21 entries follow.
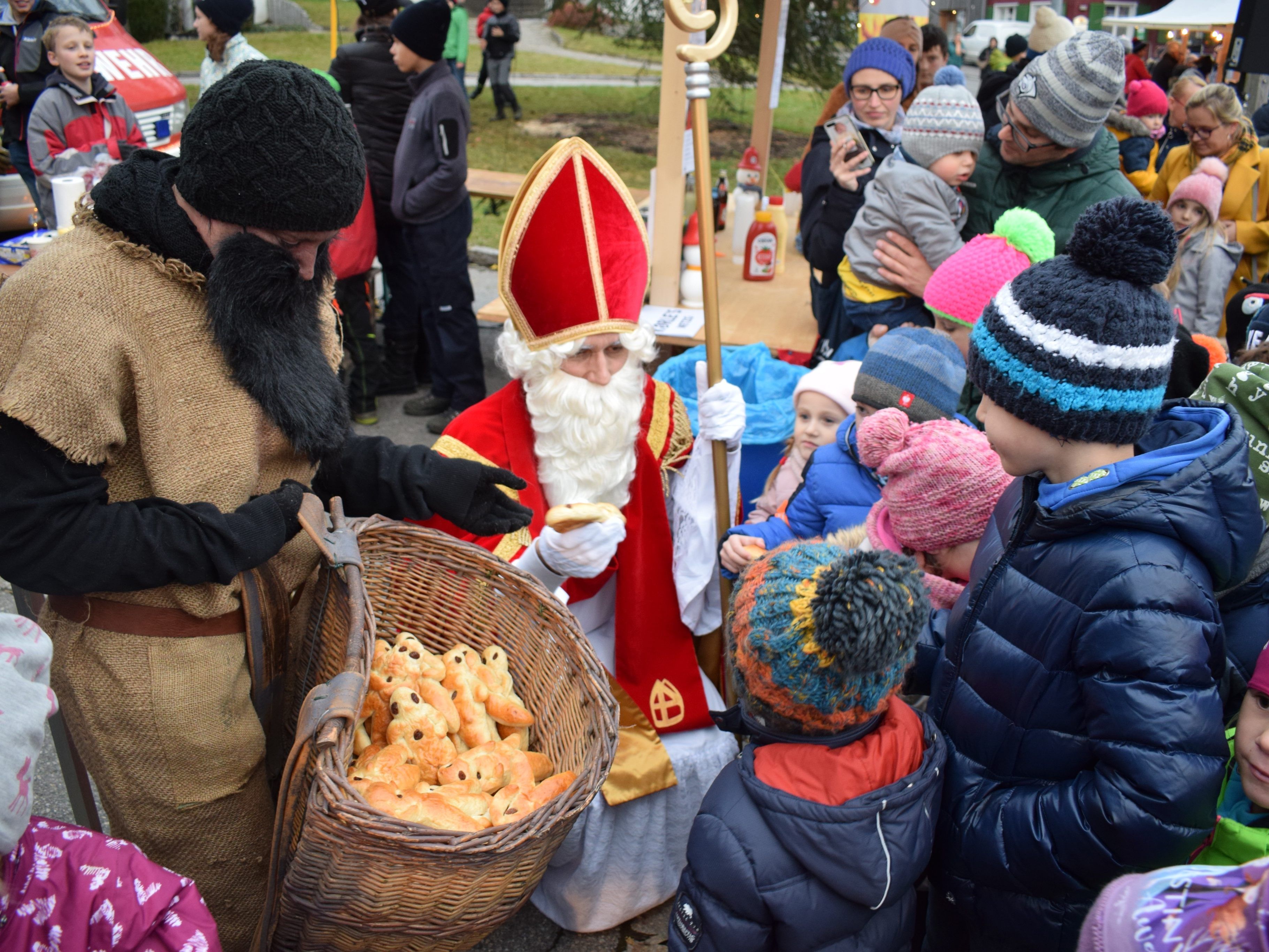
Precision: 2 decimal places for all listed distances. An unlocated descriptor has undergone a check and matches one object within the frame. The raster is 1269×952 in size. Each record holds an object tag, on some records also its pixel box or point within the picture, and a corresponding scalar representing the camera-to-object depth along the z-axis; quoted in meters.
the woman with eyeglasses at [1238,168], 5.64
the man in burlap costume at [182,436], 1.51
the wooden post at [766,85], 6.66
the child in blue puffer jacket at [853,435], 2.47
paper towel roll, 3.70
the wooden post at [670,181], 4.07
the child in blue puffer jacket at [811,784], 1.52
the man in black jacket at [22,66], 6.39
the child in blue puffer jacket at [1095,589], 1.42
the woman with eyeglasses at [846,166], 3.95
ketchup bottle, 5.61
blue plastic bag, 3.58
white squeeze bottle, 5.96
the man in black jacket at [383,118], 5.49
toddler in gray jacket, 3.37
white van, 18.94
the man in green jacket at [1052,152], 3.02
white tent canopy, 14.85
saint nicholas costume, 2.38
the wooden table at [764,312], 4.62
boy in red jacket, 5.86
